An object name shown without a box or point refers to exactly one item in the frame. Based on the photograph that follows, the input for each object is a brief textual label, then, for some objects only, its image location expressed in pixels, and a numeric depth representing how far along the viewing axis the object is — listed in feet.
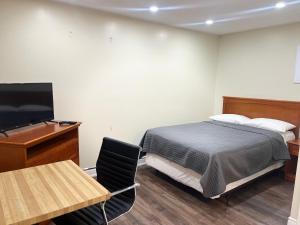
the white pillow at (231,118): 13.49
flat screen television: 7.12
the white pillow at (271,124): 11.56
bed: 8.49
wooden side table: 11.16
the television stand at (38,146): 6.32
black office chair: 5.49
